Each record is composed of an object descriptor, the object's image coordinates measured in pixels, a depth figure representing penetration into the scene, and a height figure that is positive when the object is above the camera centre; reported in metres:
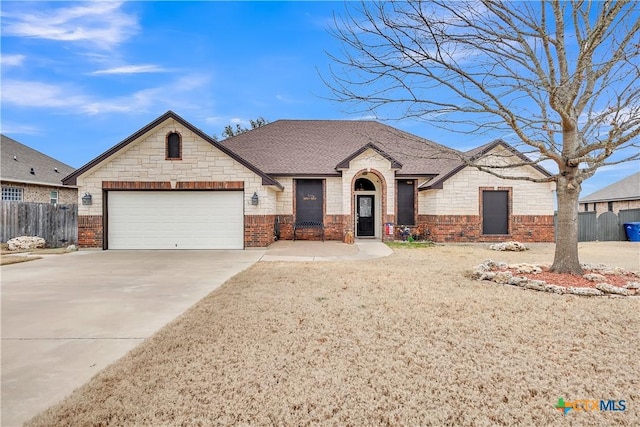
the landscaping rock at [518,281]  6.98 -1.33
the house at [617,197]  24.40 +1.62
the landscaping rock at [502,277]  7.27 -1.31
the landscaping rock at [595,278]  7.13 -1.30
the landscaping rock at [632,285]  6.52 -1.33
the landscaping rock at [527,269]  7.87 -1.22
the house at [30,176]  18.83 +2.47
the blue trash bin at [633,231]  18.23 -0.74
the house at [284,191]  13.89 +1.22
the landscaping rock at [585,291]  6.29 -1.40
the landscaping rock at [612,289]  6.30 -1.37
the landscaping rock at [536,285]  6.69 -1.36
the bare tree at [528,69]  6.66 +3.10
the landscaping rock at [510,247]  13.93 -1.23
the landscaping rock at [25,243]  14.26 -1.08
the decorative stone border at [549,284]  6.36 -1.32
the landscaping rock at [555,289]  6.45 -1.39
